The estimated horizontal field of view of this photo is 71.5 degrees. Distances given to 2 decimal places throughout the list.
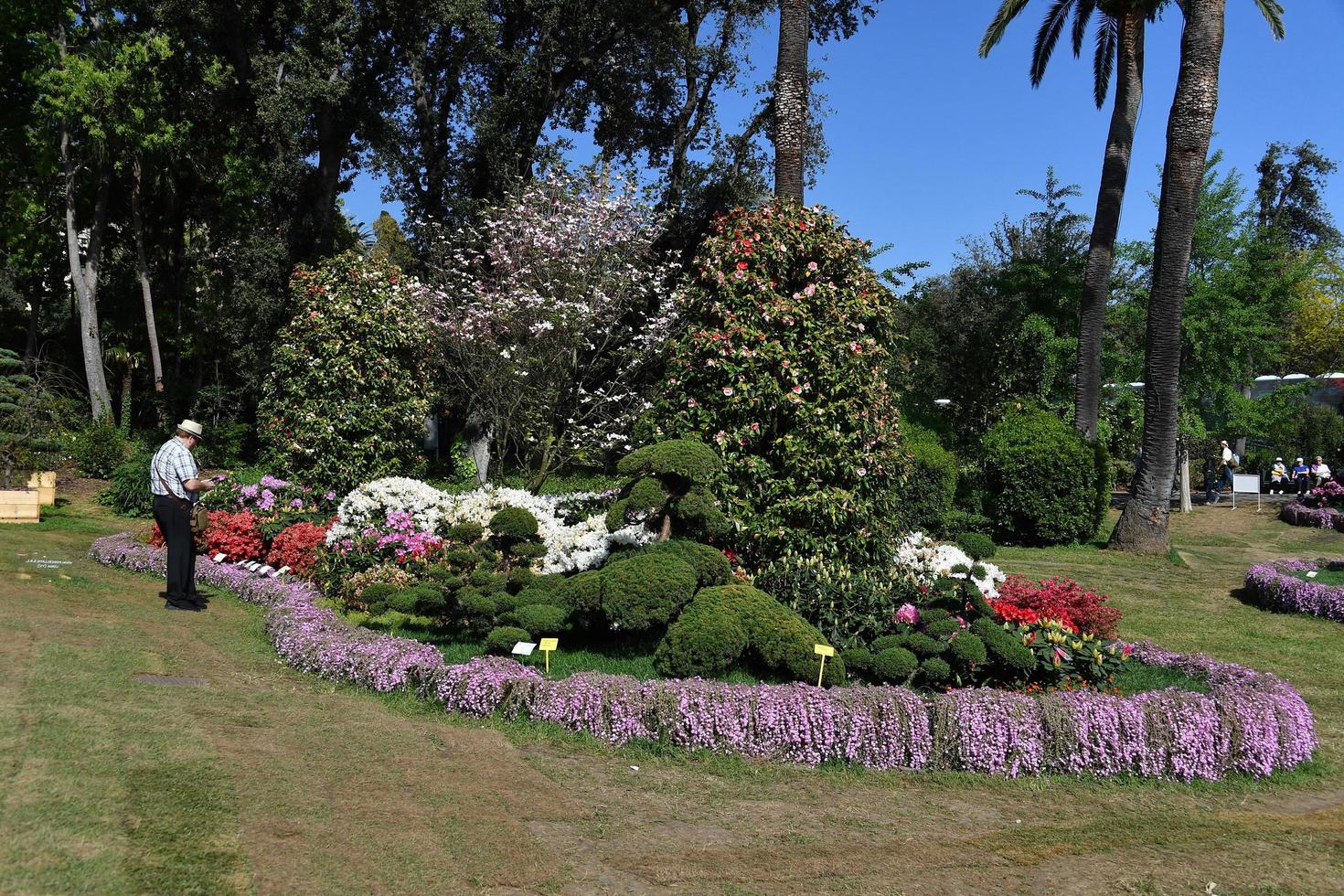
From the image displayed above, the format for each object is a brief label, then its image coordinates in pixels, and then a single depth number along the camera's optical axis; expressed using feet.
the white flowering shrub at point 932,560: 25.09
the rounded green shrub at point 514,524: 23.89
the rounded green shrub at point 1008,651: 19.56
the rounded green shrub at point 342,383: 35.73
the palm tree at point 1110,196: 56.54
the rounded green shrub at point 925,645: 20.12
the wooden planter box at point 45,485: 44.29
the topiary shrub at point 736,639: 19.43
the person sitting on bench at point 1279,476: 86.43
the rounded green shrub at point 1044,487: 51.31
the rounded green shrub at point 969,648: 19.35
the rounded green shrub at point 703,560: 21.67
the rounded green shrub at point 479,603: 21.67
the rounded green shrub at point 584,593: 20.77
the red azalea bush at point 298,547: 30.35
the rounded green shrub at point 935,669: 19.51
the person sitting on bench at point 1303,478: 85.81
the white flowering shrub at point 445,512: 27.25
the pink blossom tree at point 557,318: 50.49
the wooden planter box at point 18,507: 40.16
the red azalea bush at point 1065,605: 23.04
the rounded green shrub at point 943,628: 20.94
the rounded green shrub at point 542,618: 20.40
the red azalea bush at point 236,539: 32.35
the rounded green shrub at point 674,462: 21.98
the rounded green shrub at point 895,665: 19.62
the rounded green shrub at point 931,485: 46.78
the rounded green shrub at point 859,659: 19.97
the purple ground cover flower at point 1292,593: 33.24
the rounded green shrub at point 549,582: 22.41
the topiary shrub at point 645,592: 20.16
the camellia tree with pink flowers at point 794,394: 24.84
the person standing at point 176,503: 25.61
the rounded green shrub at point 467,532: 25.58
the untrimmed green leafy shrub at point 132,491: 46.37
